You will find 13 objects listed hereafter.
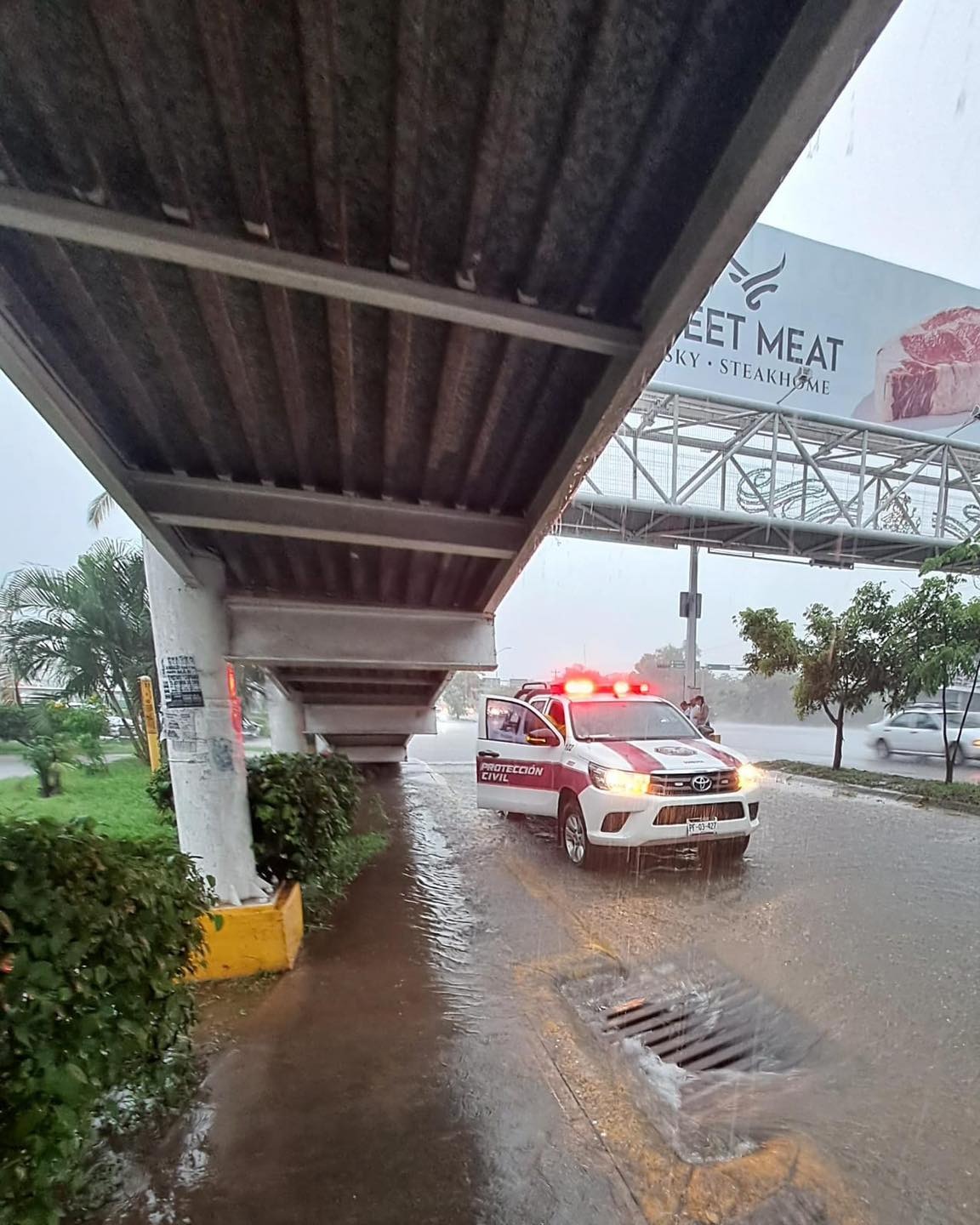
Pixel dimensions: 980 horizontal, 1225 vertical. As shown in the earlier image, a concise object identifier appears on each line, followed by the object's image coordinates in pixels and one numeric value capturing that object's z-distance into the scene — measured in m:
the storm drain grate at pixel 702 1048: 2.34
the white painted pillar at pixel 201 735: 3.56
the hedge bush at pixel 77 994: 1.50
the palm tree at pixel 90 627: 7.83
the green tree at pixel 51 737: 6.61
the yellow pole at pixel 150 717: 7.71
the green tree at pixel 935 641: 8.05
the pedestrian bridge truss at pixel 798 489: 9.09
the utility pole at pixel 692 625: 12.32
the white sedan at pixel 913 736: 11.97
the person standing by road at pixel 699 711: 11.11
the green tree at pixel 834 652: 9.54
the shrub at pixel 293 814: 4.01
